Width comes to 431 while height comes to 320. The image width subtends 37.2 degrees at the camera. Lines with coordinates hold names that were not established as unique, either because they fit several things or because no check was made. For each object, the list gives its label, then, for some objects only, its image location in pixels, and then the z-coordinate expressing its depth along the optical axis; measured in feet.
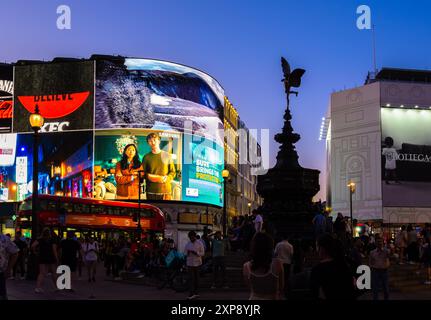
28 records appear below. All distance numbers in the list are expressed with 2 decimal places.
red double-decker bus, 126.93
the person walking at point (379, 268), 50.29
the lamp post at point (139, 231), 135.78
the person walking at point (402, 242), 86.74
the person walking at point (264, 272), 22.98
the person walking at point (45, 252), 55.72
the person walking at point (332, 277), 22.25
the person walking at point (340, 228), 68.29
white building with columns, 219.82
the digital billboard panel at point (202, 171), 248.52
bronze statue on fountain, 77.82
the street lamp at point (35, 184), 72.43
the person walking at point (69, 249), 64.13
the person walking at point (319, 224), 66.90
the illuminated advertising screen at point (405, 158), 219.82
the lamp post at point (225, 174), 108.49
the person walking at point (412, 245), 83.51
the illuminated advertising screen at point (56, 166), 240.94
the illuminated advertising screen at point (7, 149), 254.27
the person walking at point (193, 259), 55.93
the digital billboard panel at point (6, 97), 259.19
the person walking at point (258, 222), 71.61
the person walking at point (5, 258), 36.65
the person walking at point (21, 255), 82.53
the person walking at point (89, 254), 73.92
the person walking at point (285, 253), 48.62
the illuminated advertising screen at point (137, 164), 237.45
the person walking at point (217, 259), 64.75
